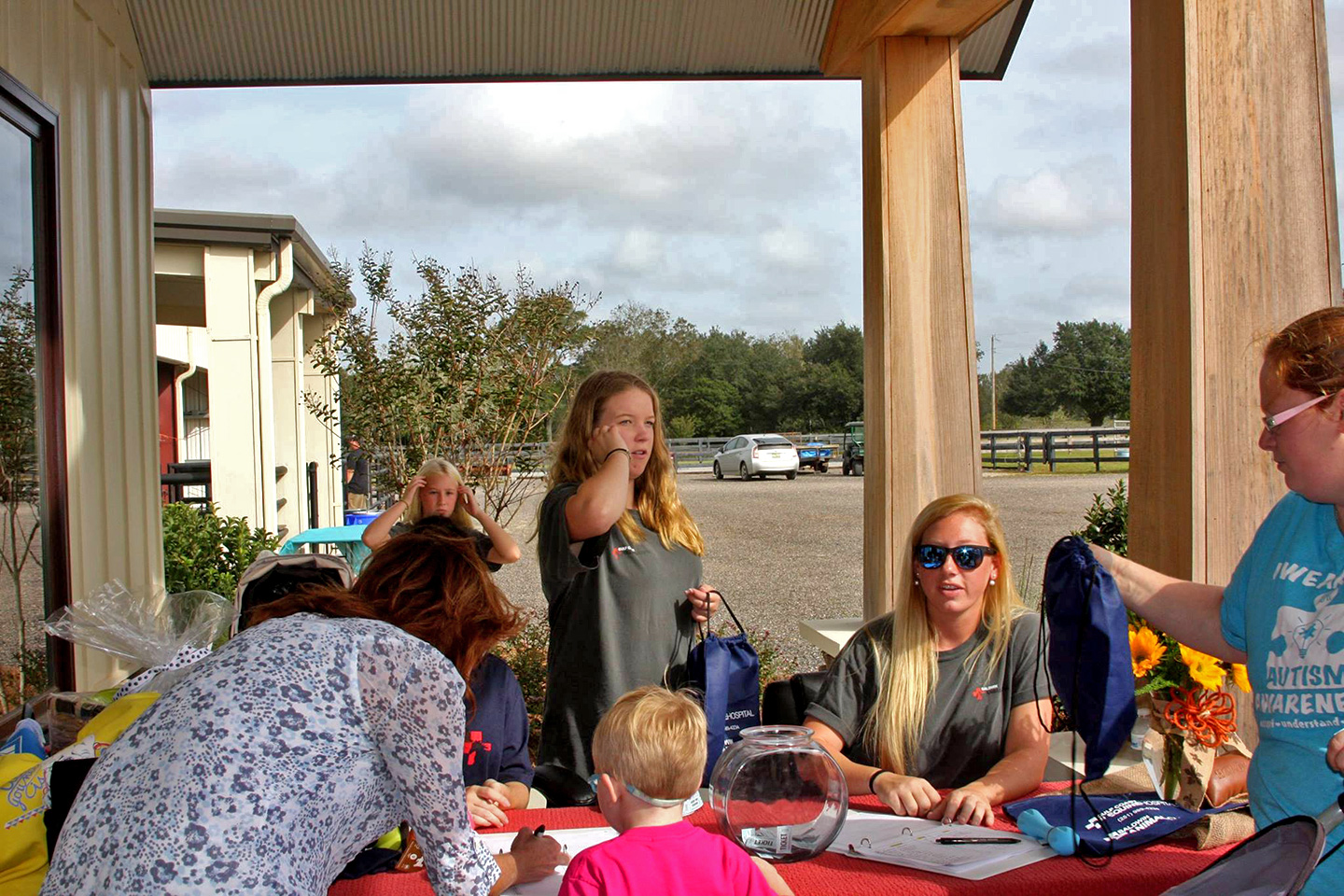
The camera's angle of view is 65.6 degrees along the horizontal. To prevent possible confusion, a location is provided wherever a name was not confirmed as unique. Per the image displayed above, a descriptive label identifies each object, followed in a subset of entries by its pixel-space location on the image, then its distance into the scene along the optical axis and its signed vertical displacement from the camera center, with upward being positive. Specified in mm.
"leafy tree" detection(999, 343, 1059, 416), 54594 +2909
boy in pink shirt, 1540 -580
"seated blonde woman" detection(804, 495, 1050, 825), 2535 -575
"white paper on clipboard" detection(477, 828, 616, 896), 2086 -790
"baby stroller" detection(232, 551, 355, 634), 3033 -346
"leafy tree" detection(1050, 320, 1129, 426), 50875 +3551
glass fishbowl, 1856 -638
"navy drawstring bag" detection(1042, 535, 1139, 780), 1983 -411
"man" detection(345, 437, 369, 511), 11750 -277
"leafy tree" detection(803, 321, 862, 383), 57594 +5640
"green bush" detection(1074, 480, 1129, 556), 5250 -438
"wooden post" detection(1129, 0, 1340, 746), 2461 +495
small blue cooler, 9305 -538
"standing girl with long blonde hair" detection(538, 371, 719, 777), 2779 -328
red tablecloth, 1849 -789
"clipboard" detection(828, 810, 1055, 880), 1927 -786
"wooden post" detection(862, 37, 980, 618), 4086 +628
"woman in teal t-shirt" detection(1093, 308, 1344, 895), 1650 -269
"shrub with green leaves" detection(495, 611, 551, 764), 5375 -1180
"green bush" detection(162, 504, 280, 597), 7180 -636
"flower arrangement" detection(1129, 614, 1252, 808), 2135 -558
